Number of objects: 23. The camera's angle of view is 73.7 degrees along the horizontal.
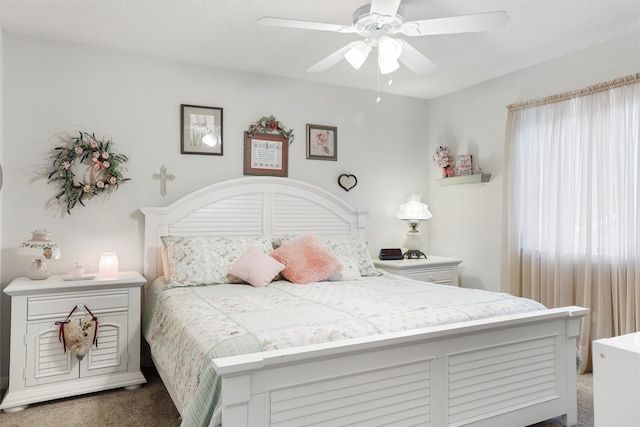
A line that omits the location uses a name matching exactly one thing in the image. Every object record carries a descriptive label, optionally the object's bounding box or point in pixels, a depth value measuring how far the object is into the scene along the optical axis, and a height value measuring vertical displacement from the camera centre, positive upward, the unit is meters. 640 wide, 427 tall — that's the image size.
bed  1.59 -0.58
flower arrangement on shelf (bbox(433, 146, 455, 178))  4.34 +0.58
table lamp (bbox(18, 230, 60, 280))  2.74 -0.24
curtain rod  2.88 +0.95
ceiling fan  2.09 +1.00
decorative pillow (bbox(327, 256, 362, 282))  3.17 -0.42
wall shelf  3.97 +0.38
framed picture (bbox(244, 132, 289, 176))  3.76 +0.55
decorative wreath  3.07 +0.34
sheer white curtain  2.88 +0.11
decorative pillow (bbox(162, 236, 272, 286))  2.96 -0.30
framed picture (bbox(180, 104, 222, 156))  3.52 +0.72
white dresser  1.26 -0.50
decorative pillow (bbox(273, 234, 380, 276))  3.50 -0.26
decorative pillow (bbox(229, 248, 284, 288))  2.94 -0.37
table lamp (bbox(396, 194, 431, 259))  4.22 +0.00
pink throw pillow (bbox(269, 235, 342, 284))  3.06 -0.33
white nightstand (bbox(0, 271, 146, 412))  2.60 -0.81
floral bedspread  1.70 -0.48
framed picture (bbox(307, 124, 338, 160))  4.05 +0.71
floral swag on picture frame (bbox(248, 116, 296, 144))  3.77 +0.79
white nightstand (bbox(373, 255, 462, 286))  3.86 -0.47
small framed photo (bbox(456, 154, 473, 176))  4.12 +0.52
